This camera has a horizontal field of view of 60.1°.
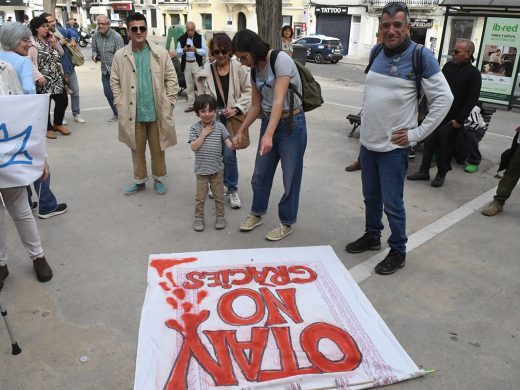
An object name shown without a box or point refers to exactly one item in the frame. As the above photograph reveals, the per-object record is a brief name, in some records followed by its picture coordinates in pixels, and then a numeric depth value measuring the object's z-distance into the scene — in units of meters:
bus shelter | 9.92
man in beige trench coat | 4.36
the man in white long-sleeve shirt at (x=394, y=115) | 2.96
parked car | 23.66
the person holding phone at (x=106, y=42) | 7.53
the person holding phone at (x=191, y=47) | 9.33
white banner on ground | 2.45
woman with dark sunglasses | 4.41
